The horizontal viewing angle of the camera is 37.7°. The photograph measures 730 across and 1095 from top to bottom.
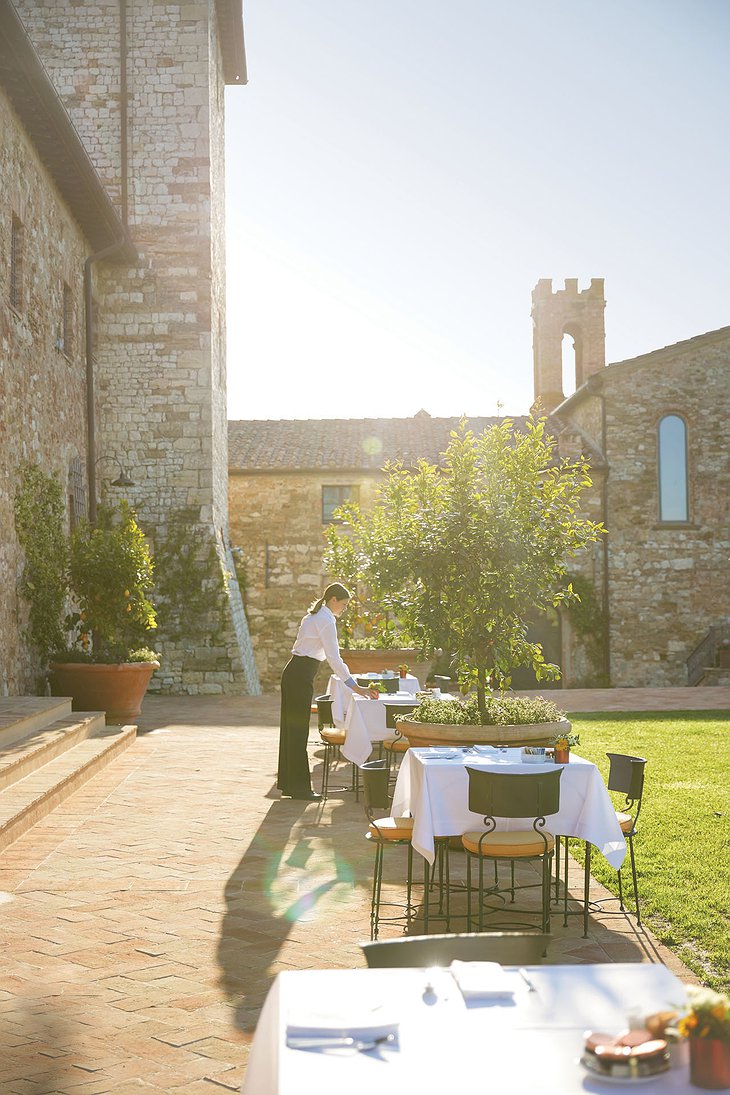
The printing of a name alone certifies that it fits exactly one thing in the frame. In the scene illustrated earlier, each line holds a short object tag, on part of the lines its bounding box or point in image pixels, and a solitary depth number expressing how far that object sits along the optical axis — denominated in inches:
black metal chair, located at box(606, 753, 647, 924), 209.2
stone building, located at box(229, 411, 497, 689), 893.2
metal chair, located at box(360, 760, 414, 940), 204.5
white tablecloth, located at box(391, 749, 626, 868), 198.2
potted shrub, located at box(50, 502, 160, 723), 465.7
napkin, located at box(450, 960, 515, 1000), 90.3
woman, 317.7
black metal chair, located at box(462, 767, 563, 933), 182.5
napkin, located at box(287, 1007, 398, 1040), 82.7
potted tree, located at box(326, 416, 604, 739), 278.4
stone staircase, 277.6
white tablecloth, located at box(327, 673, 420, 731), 358.3
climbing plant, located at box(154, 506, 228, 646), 660.1
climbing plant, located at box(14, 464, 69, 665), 462.0
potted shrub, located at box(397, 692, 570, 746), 252.8
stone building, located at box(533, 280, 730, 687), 851.4
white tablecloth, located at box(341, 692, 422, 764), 318.0
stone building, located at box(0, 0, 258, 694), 661.9
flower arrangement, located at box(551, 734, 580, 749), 211.8
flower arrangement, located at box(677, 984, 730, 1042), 72.5
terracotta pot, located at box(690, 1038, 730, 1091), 72.1
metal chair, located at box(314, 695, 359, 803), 343.2
